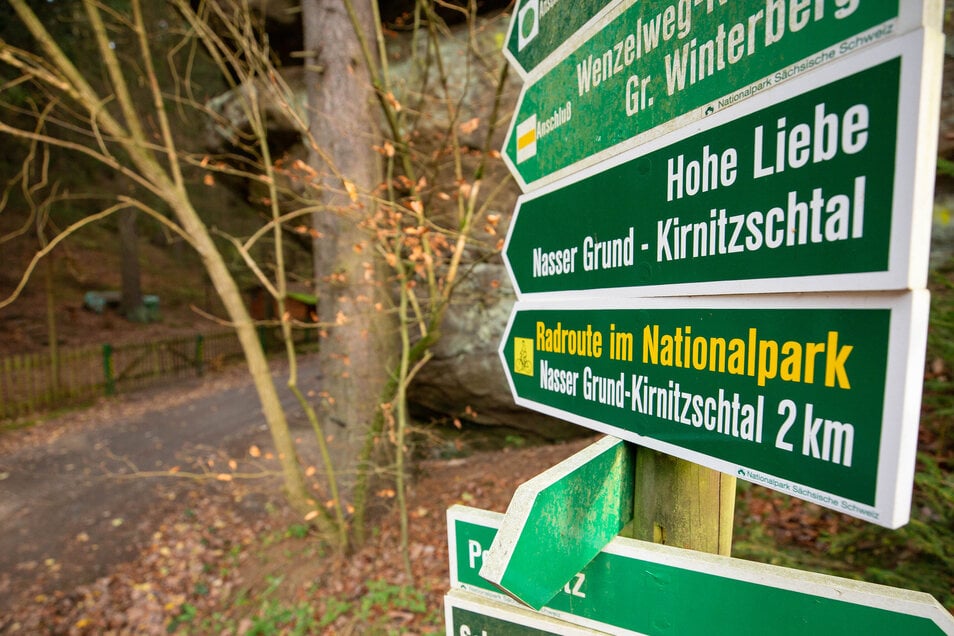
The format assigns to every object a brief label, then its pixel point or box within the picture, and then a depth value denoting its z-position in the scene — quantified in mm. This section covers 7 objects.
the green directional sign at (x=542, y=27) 1193
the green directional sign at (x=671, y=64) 696
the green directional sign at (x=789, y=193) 597
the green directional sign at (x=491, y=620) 1001
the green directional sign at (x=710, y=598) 687
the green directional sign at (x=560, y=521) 791
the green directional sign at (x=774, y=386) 612
